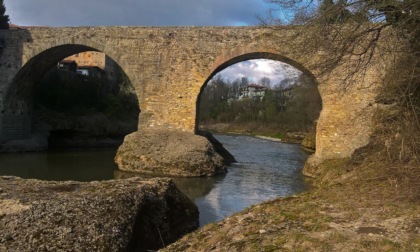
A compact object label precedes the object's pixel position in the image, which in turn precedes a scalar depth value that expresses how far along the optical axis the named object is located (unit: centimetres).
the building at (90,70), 3811
